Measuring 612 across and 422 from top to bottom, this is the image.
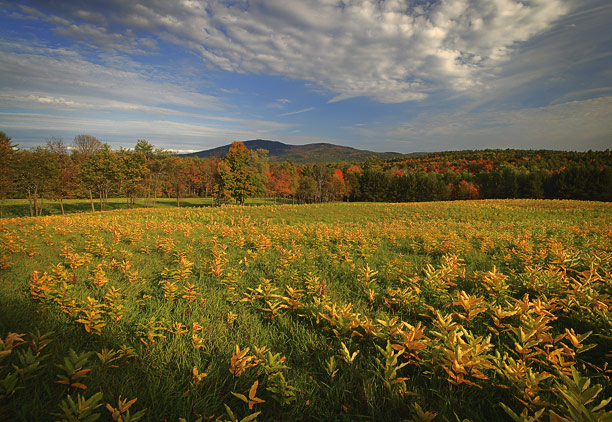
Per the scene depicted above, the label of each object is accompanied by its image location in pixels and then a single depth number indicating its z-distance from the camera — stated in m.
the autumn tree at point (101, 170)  32.69
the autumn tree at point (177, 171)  47.56
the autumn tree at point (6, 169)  27.36
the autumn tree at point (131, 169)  36.54
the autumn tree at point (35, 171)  29.78
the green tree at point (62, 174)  32.19
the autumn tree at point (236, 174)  37.19
